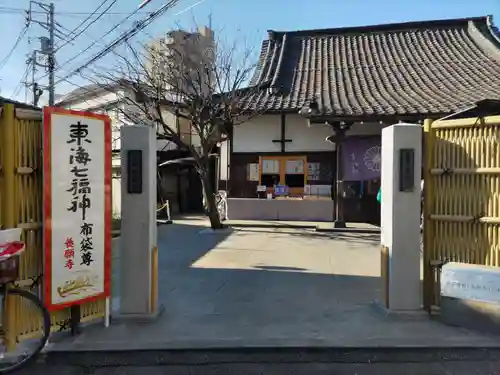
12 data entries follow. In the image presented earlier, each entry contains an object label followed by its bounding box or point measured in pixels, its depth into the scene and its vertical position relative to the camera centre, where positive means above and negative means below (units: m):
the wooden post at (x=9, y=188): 3.78 -0.08
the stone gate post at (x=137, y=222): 4.57 -0.48
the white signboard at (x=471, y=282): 4.23 -1.08
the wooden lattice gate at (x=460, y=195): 4.38 -0.17
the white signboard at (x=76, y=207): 3.97 -0.27
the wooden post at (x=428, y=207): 4.68 -0.31
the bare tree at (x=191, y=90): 11.12 +2.50
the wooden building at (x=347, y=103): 12.12 +2.27
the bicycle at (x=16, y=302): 3.60 -1.18
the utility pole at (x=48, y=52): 17.53 +5.93
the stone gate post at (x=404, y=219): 4.66 -0.45
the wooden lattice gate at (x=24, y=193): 3.79 -0.13
